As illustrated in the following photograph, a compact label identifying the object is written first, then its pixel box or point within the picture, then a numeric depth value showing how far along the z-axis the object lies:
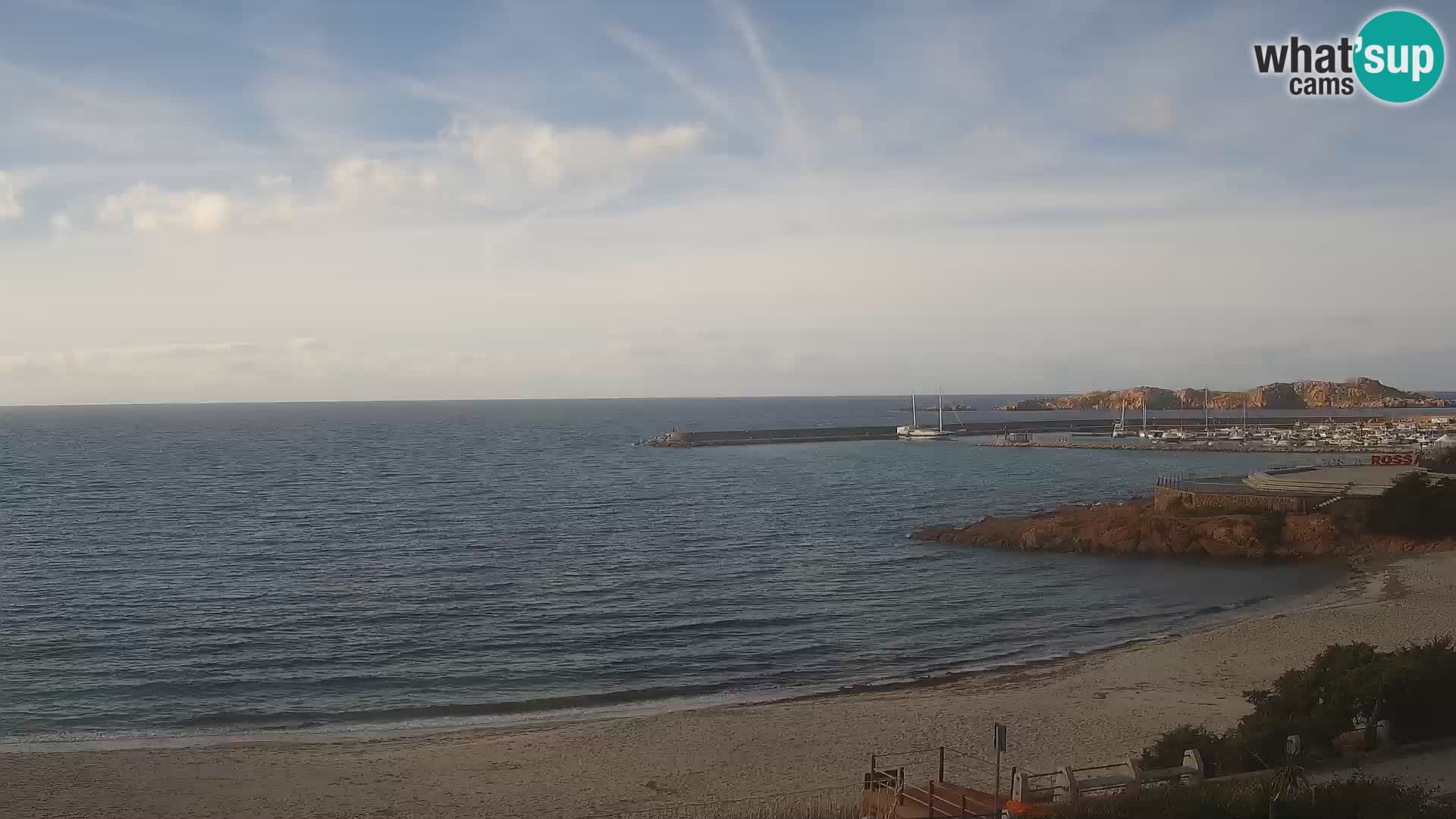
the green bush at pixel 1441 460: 58.88
